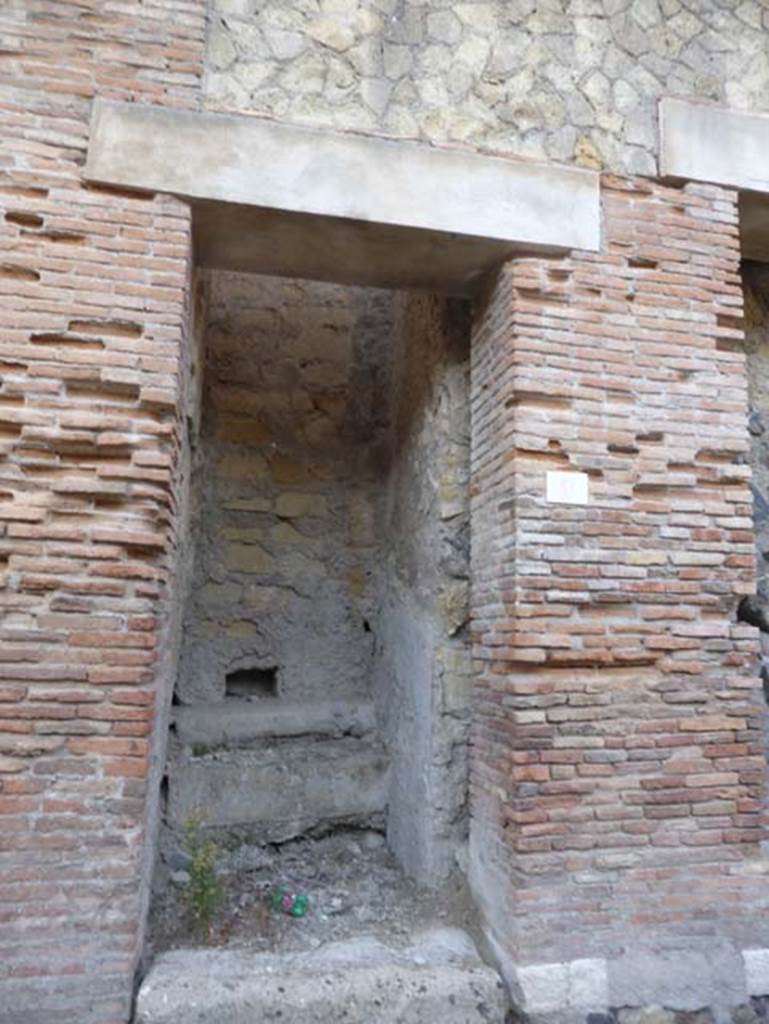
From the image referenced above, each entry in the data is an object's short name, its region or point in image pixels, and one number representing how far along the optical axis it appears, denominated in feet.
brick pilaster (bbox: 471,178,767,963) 10.02
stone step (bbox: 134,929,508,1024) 9.07
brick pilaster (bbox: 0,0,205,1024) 8.80
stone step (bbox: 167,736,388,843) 12.73
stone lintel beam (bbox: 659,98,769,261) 11.85
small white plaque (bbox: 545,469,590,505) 10.58
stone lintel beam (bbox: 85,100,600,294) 10.27
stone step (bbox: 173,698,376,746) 13.69
